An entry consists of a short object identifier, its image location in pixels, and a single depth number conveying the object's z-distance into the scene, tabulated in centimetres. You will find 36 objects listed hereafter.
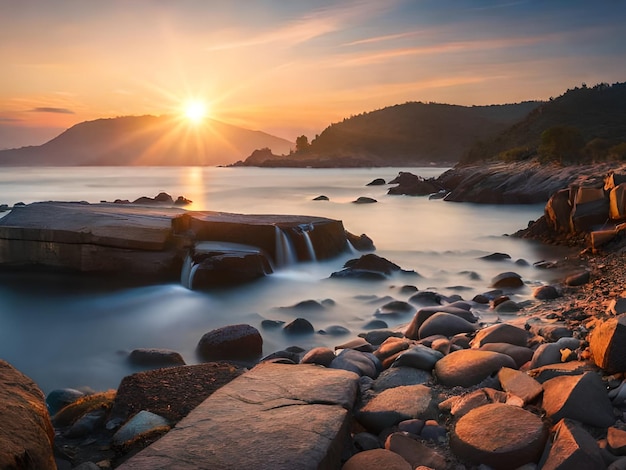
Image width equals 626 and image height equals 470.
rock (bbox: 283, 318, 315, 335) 787
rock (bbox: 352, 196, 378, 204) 3133
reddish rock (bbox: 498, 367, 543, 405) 361
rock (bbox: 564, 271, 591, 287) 887
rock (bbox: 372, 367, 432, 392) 452
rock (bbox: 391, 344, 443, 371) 475
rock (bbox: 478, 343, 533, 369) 465
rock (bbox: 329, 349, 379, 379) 494
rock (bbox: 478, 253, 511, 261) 1279
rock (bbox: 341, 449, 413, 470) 316
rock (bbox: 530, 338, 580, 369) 439
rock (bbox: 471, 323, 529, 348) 521
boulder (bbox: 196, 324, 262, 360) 693
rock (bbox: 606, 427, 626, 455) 296
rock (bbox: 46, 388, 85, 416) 536
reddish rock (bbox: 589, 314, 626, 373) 374
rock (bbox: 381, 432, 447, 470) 324
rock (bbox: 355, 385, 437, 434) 379
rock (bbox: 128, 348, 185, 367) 667
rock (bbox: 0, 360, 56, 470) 261
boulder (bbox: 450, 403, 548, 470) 305
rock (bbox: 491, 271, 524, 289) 973
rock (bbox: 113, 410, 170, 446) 382
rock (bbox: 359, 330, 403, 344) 676
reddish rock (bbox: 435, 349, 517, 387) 429
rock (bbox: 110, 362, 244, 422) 418
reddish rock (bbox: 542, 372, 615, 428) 325
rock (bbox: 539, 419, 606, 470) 284
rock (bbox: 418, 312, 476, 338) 625
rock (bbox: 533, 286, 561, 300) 834
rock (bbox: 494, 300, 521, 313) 778
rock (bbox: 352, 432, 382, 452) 355
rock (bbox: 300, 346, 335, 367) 525
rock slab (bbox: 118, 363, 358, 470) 297
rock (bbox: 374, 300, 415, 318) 855
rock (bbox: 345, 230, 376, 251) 1462
